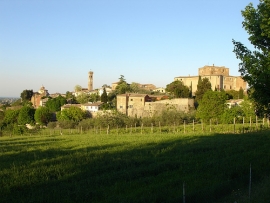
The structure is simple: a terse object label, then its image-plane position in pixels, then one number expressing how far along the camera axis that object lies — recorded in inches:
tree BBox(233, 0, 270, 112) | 432.5
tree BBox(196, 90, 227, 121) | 1640.5
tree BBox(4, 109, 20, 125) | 3119.3
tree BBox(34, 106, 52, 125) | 3009.4
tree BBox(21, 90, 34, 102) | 4922.5
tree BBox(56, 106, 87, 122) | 2819.9
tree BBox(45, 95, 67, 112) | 3525.8
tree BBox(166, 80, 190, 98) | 2967.5
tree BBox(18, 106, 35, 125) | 3055.9
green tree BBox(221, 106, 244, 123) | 1706.9
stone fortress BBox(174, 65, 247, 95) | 3811.5
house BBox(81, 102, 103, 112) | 3083.2
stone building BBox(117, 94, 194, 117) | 2506.2
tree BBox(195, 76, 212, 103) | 2728.8
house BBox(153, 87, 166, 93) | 4673.7
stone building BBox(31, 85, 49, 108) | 4422.5
